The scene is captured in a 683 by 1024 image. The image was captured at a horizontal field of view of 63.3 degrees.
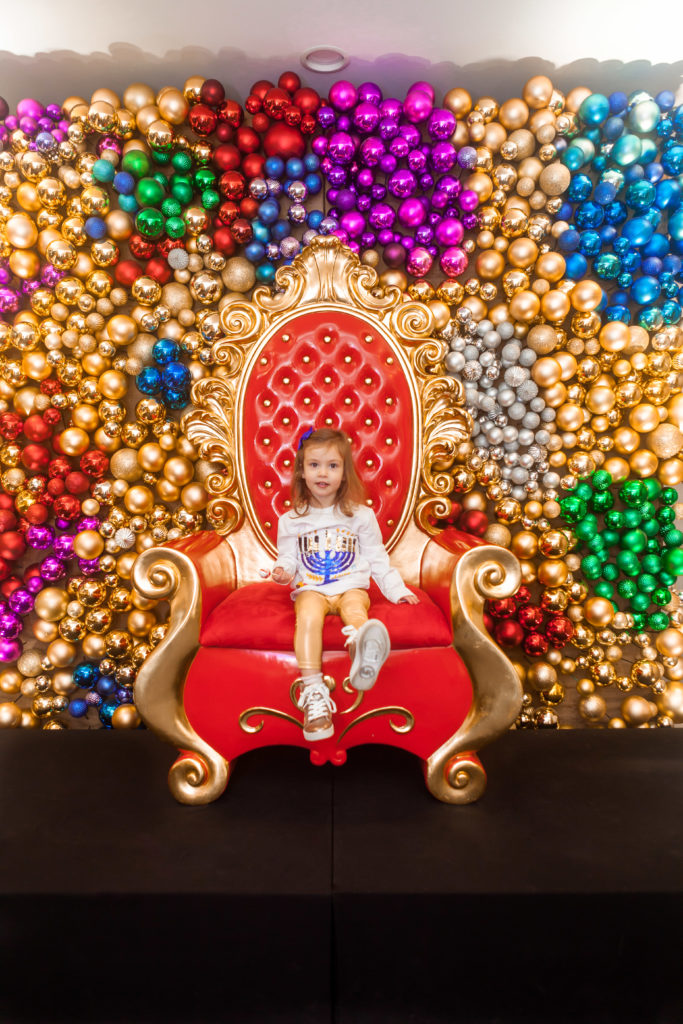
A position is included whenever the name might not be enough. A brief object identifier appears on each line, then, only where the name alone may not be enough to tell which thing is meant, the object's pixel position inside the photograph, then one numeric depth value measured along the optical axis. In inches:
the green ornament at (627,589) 91.5
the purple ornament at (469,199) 87.0
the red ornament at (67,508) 90.7
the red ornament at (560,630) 90.7
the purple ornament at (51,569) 91.9
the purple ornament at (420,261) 88.6
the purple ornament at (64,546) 92.2
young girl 65.4
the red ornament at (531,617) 91.4
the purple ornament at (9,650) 92.5
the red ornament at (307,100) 86.5
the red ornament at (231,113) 87.0
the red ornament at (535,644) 90.9
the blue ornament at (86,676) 92.1
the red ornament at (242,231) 88.0
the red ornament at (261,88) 86.7
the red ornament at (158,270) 90.0
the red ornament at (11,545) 91.8
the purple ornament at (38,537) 91.8
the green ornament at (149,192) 86.8
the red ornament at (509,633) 91.4
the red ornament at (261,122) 87.5
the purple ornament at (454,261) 88.6
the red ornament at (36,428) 91.1
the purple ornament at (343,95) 85.4
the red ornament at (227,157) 87.6
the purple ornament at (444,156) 86.0
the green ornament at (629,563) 90.5
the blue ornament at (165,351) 88.9
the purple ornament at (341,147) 85.5
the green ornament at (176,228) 88.0
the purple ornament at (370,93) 86.5
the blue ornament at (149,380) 89.5
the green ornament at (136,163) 87.2
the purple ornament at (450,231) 88.2
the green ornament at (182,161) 87.7
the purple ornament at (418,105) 84.8
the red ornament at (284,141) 86.2
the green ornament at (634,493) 90.4
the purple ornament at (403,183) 86.6
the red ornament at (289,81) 86.6
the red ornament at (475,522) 92.4
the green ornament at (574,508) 90.7
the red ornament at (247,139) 87.6
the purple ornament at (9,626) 91.8
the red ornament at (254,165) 87.8
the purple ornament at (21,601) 92.2
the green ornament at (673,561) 90.6
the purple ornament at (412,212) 87.7
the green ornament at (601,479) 90.8
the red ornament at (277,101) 85.2
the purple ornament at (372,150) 85.9
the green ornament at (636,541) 90.1
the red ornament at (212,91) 85.5
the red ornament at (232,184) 87.2
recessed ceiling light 84.5
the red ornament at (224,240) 89.0
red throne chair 64.7
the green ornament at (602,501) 91.6
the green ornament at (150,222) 86.8
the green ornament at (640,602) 91.2
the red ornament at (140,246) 89.4
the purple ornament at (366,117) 84.9
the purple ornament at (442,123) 85.1
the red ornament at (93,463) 91.0
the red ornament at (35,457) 91.2
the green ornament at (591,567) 91.4
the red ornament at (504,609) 91.7
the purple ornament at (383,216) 88.5
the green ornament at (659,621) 91.7
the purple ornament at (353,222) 89.0
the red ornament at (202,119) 85.7
